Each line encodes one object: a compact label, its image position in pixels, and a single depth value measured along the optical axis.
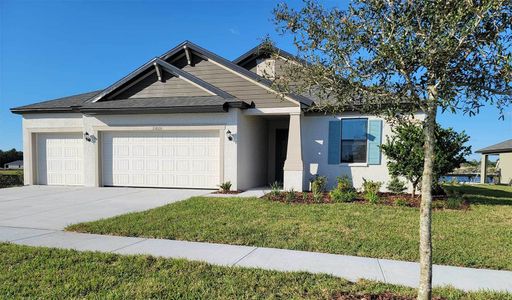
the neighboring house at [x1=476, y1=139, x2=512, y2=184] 22.81
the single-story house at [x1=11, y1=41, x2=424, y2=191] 12.05
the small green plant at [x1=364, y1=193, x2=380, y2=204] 9.37
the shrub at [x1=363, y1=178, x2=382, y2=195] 10.57
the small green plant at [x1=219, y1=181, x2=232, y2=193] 11.57
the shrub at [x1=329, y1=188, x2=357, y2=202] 9.61
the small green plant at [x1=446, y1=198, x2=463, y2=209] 8.80
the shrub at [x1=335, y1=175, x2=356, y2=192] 10.68
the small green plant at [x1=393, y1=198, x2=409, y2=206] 9.09
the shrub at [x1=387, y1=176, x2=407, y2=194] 11.17
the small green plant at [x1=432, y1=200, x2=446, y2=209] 8.97
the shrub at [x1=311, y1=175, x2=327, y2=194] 10.78
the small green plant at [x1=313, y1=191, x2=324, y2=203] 9.71
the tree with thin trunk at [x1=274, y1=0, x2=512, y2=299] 2.71
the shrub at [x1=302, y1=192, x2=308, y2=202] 9.93
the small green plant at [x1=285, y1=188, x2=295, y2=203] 9.70
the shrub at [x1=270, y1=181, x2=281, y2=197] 10.32
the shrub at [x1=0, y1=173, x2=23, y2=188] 14.24
